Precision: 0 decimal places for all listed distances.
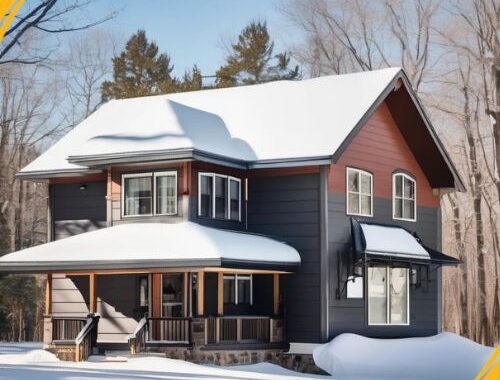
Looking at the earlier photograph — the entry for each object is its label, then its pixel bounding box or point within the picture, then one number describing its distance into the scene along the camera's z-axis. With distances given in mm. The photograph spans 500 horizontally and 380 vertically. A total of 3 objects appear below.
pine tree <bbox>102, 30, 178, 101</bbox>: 65688
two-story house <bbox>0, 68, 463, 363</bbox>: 28141
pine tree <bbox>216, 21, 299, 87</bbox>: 65438
